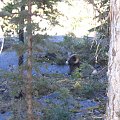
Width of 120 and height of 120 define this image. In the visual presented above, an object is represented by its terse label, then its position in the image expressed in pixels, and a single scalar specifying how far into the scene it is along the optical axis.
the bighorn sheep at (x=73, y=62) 12.48
